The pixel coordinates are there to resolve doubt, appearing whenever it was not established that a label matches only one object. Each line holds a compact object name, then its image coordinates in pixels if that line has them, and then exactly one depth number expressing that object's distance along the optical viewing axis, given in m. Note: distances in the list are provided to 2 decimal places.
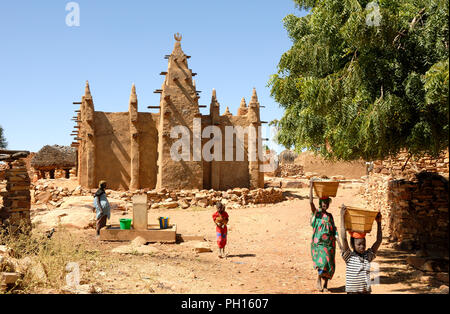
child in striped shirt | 5.08
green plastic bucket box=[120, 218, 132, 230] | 11.75
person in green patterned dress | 6.37
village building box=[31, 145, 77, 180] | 31.27
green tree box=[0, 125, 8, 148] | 47.14
